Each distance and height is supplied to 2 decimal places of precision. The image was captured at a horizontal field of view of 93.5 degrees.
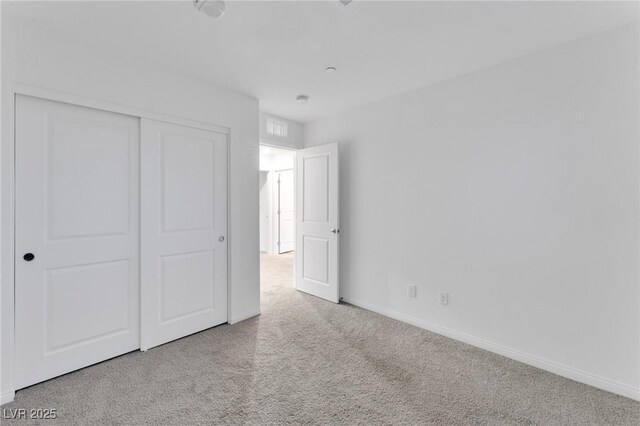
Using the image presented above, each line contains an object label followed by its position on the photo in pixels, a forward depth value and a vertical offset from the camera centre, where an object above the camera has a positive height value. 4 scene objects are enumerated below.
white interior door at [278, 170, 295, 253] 7.17 +0.11
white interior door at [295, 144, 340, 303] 3.79 -0.11
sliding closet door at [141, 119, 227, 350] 2.60 -0.17
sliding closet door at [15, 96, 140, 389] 2.03 -0.18
